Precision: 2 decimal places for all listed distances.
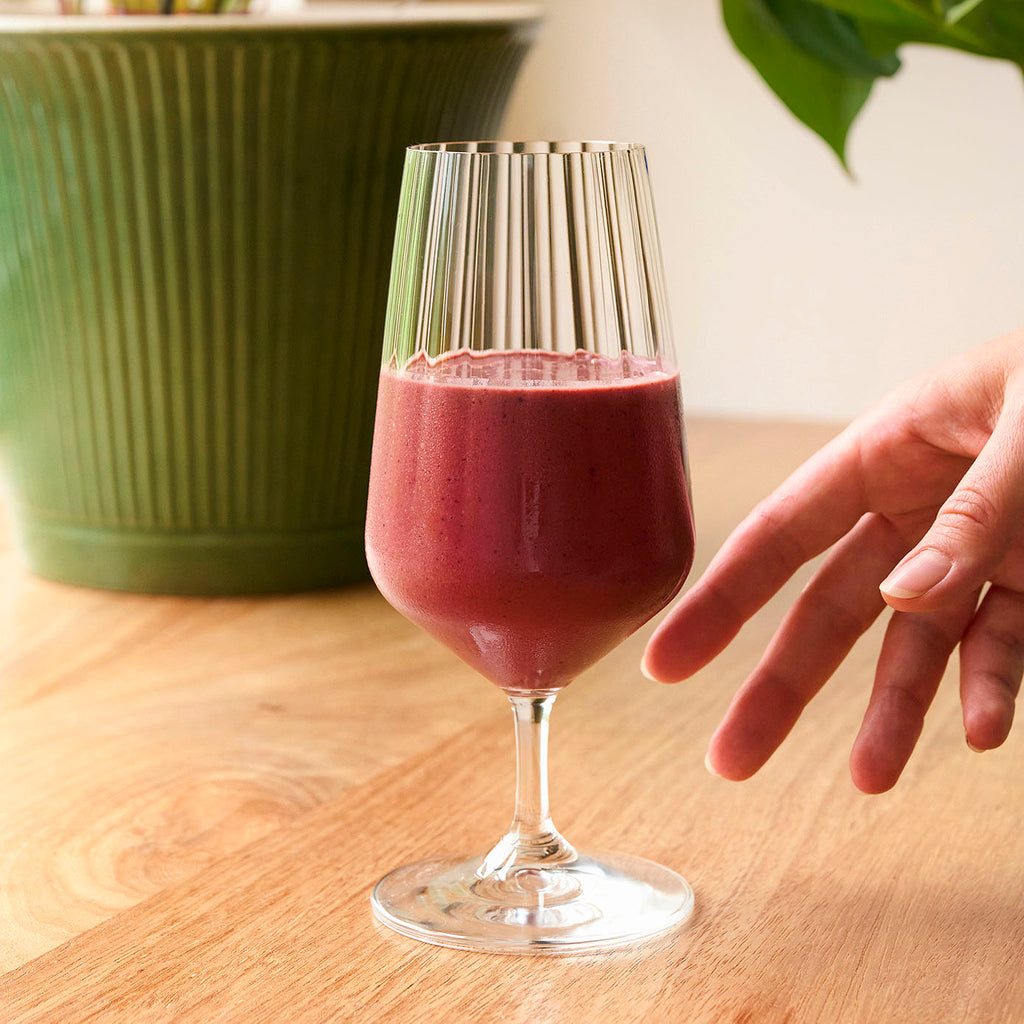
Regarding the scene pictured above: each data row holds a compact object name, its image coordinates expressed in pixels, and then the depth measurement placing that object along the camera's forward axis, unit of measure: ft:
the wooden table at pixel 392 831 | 1.66
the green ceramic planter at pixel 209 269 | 2.37
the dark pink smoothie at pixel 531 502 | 1.67
